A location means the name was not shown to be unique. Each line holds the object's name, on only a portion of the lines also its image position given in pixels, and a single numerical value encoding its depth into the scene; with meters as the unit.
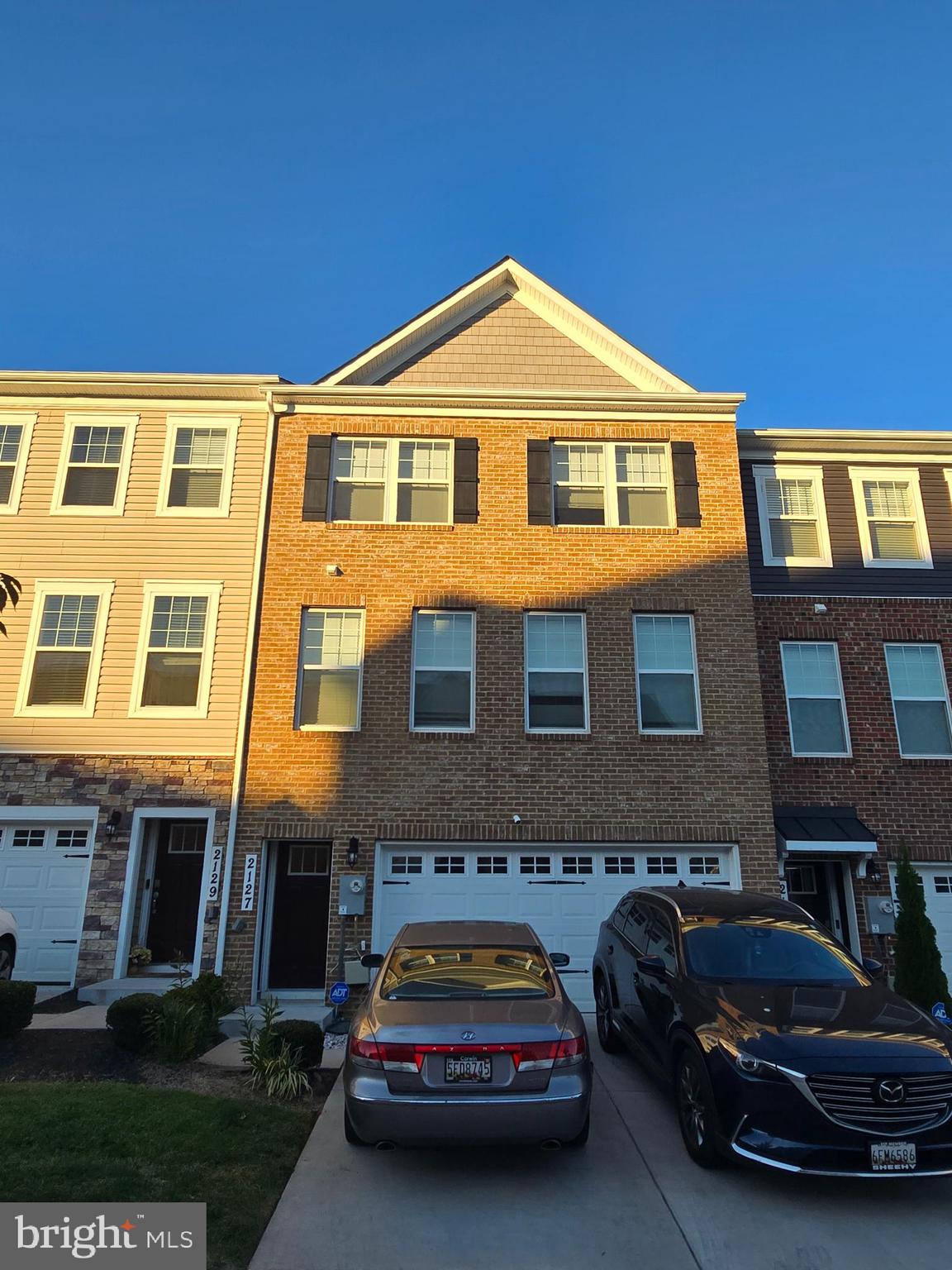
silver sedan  4.80
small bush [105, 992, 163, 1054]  7.57
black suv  4.72
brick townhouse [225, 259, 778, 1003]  11.24
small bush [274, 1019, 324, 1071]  7.19
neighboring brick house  12.02
